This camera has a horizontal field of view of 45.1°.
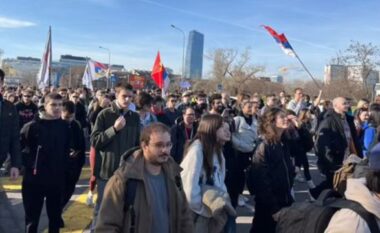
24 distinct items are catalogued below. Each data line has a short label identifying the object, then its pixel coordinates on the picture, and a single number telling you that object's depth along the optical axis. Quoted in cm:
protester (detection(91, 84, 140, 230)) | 555
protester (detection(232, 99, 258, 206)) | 761
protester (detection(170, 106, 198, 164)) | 704
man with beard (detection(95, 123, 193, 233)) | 310
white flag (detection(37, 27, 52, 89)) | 1756
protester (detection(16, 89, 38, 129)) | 1077
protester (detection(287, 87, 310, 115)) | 1229
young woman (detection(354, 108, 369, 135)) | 956
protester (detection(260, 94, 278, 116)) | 1046
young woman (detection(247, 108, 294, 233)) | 491
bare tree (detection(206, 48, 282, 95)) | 7751
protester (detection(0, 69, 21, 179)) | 526
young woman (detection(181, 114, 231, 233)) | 423
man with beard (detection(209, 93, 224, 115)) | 900
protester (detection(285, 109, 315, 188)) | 874
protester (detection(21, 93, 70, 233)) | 532
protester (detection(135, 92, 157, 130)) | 726
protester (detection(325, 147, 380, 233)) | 236
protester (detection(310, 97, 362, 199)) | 720
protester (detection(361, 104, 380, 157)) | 803
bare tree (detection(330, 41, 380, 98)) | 3219
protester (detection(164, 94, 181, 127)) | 1050
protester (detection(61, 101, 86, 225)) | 579
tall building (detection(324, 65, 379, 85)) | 3190
